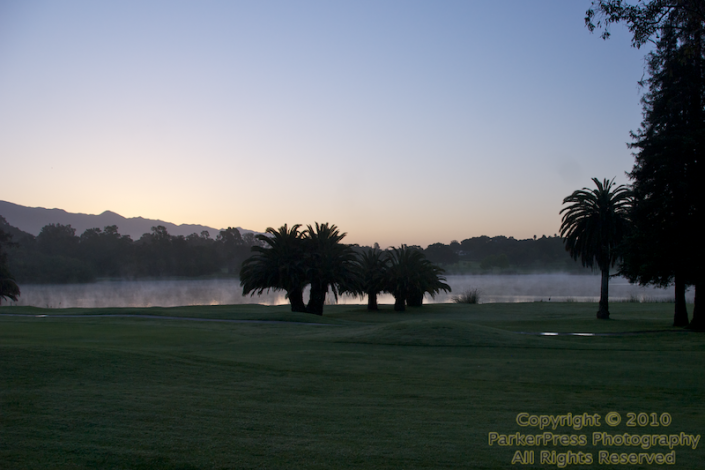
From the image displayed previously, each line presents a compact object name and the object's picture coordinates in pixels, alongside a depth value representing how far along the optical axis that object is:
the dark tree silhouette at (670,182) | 23.98
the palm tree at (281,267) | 34.12
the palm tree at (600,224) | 33.00
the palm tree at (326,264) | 34.78
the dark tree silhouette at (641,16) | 19.02
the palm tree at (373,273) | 43.09
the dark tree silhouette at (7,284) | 46.09
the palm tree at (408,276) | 42.75
